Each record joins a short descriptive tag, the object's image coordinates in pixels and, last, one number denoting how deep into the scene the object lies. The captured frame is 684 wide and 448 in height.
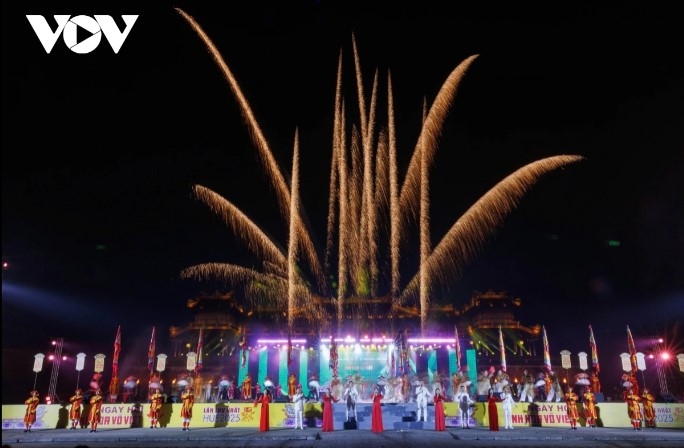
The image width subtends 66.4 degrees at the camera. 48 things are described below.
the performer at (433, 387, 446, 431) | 19.17
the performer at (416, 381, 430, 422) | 20.33
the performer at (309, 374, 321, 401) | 25.90
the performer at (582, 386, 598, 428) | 20.67
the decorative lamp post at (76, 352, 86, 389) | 32.73
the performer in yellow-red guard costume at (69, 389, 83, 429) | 20.88
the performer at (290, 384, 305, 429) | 19.69
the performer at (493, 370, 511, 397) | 23.79
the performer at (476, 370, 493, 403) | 27.80
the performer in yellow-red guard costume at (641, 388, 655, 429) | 20.22
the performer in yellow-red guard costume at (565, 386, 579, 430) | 20.16
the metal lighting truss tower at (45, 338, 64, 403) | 35.28
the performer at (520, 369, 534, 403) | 25.94
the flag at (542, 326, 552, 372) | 32.38
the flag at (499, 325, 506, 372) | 36.56
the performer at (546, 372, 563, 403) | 26.53
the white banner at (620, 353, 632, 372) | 31.28
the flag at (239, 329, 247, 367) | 36.66
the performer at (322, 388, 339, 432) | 19.16
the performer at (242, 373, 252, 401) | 30.54
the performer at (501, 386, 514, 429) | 19.75
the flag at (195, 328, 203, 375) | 34.41
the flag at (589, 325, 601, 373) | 30.82
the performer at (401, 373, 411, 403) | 25.55
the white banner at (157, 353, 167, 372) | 34.78
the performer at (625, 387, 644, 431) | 19.70
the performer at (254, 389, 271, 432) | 19.17
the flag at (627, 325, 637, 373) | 29.69
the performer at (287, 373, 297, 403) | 27.51
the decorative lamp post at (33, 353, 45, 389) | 29.74
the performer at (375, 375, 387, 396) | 25.14
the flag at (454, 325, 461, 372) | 36.39
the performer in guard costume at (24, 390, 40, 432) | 20.53
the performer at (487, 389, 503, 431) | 18.83
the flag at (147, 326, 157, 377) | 32.91
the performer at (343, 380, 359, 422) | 20.44
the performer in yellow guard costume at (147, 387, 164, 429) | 21.02
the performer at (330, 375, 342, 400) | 25.05
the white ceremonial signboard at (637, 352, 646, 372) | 30.36
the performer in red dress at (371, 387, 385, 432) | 19.27
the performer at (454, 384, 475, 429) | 19.83
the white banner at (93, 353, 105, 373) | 33.41
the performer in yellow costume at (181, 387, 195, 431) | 20.25
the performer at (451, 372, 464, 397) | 26.14
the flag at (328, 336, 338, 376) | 30.33
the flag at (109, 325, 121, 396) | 29.66
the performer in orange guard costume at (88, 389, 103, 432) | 19.86
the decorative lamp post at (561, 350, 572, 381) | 34.44
